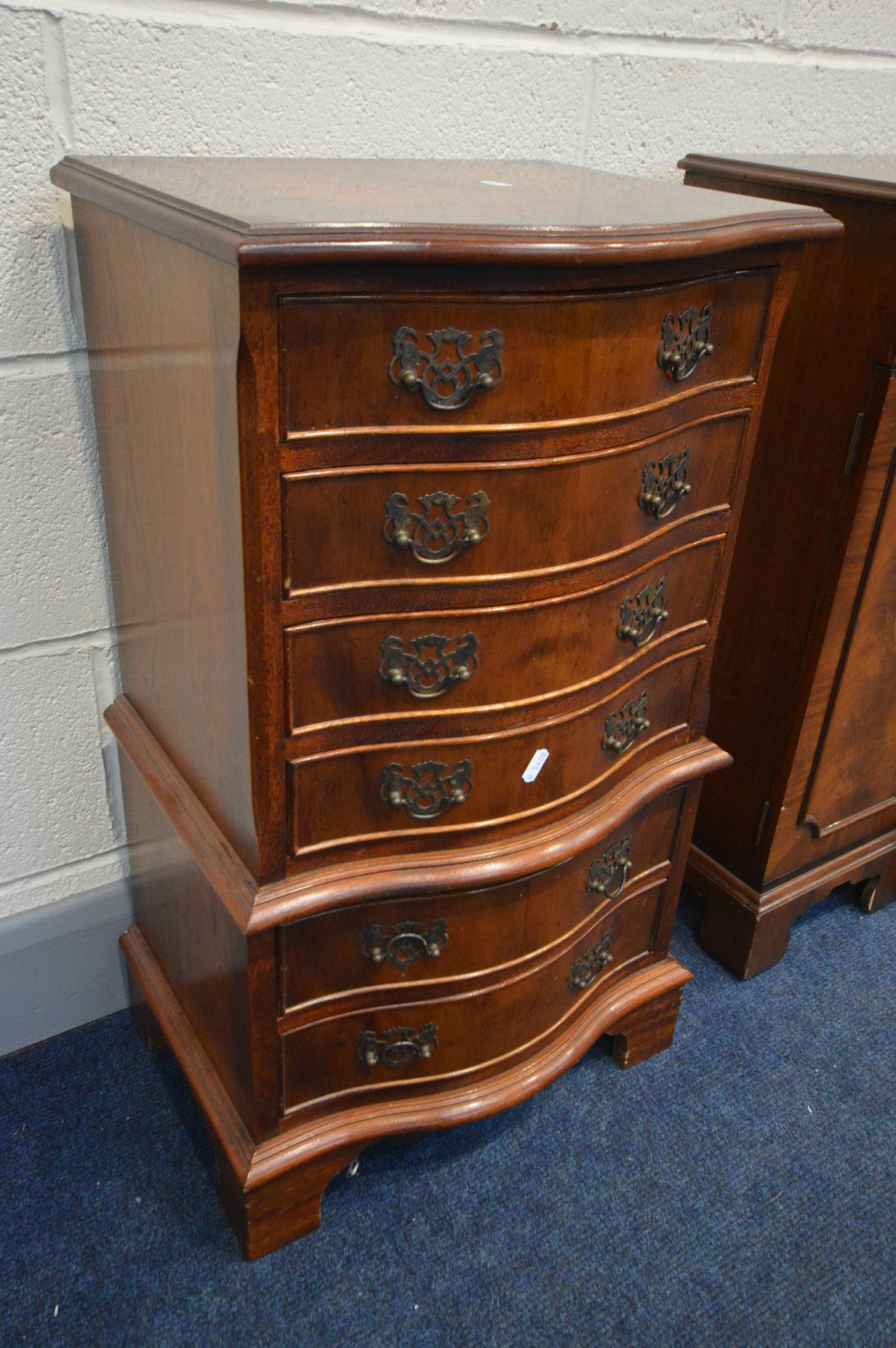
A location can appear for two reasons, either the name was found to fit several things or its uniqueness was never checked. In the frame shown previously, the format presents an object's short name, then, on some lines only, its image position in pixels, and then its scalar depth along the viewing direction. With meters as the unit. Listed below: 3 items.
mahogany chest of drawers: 0.76
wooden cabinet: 1.23
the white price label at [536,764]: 1.01
